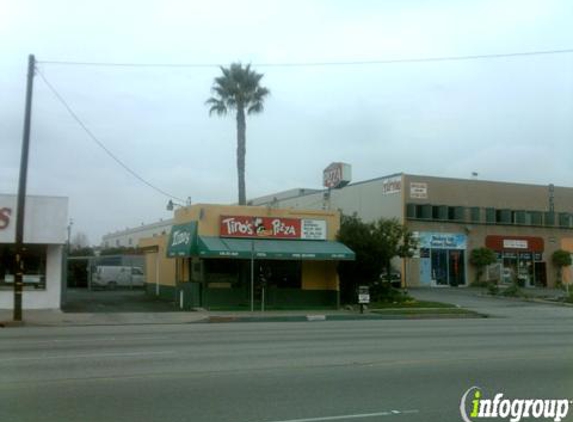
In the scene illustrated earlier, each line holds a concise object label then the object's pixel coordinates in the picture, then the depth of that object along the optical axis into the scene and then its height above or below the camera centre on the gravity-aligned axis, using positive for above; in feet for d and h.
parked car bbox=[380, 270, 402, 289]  150.10 -0.58
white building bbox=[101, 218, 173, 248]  306.35 +20.01
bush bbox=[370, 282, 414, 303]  114.71 -3.10
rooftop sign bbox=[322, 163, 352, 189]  158.10 +21.79
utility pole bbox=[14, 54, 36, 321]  78.43 +8.66
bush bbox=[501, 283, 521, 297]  138.10 -3.16
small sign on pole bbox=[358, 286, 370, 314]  98.27 -2.66
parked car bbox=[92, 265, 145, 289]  152.66 -0.37
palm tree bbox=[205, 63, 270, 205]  137.69 +34.16
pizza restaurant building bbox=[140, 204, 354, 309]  100.48 +2.64
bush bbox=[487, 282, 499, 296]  140.67 -2.83
